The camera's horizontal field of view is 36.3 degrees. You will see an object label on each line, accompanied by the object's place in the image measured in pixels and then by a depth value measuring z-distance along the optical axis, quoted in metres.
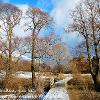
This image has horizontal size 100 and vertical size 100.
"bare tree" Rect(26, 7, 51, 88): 14.30
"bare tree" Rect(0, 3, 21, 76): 13.64
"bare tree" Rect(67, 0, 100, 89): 12.83
